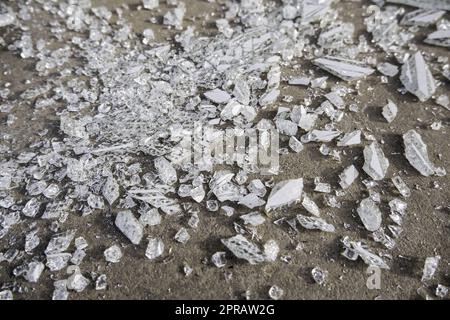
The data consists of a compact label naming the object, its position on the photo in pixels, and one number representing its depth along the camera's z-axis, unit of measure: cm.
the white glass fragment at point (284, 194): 33
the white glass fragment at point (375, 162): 35
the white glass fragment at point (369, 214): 32
